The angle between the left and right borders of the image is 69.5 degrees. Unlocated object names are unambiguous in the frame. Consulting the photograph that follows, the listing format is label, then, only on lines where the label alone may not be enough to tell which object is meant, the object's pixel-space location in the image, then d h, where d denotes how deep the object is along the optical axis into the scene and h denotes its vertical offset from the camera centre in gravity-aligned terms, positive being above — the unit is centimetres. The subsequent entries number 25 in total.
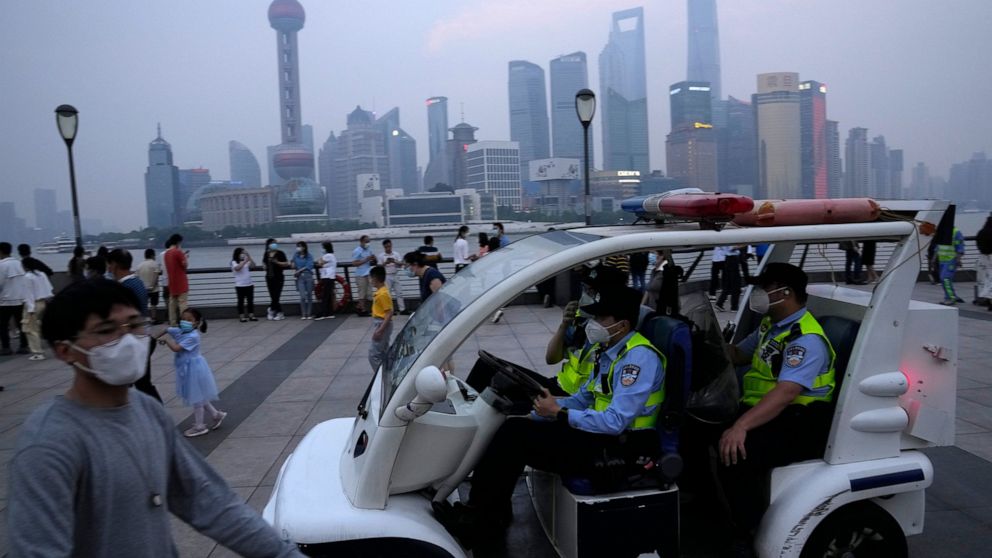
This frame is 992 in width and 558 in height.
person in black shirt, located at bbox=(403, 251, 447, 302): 798 -54
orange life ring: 1497 -140
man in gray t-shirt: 160 -51
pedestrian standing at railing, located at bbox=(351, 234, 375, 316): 1451 -102
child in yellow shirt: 734 -95
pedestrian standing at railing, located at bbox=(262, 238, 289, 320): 1440 -89
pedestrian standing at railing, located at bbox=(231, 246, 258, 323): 1422 -102
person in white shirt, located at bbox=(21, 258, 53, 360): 1102 -89
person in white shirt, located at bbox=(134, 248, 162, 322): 1322 -69
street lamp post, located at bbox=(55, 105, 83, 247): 1389 +229
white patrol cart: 296 -101
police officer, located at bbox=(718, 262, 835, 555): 334 -103
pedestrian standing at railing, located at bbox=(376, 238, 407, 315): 1445 -87
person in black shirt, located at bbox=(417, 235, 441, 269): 1343 -52
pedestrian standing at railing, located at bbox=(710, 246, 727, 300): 1316 -112
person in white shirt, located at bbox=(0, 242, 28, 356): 1080 -67
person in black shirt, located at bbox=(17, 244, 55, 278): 1116 -31
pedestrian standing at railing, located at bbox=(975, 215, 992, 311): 1211 -115
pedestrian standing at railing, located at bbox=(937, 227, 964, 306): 1264 -122
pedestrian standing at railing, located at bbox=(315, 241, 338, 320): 1455 -104
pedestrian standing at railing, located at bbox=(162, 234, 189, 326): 1215 -70
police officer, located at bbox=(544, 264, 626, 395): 379 -76
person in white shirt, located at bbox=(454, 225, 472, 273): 1526 -59
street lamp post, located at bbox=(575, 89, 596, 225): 1433 +217
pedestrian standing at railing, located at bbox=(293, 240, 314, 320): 1420 -91
